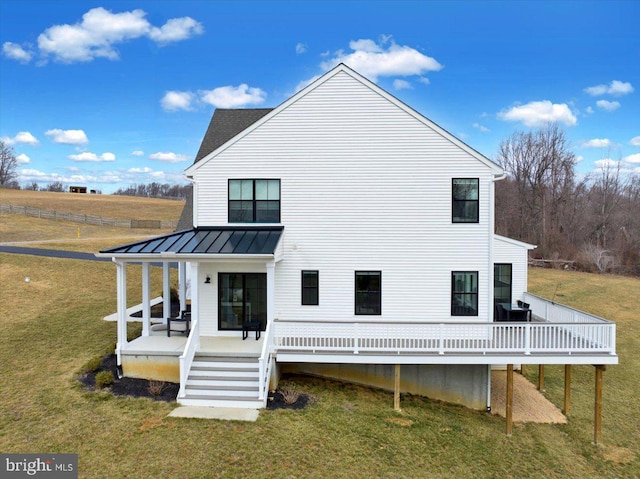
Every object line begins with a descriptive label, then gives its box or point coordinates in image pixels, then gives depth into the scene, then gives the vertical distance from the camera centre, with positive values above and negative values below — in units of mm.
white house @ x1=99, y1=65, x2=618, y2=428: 12922 +196
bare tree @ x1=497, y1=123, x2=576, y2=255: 47344 +5764
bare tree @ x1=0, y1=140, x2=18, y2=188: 100250 +16662
